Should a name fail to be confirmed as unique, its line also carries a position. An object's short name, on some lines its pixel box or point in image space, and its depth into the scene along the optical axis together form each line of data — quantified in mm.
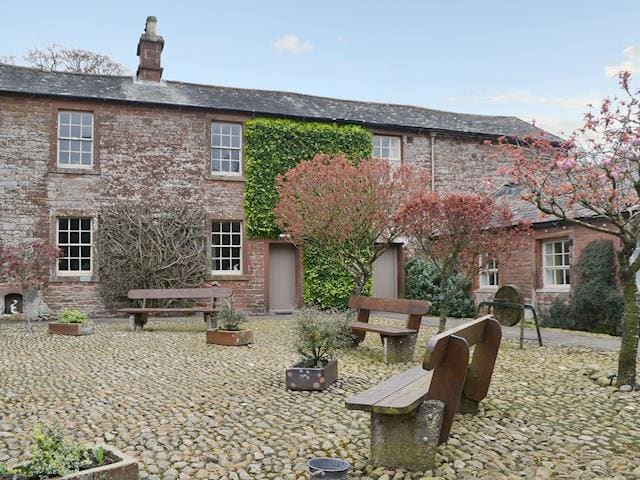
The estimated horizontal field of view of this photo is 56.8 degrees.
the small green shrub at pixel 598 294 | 13516
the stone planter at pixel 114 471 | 3348
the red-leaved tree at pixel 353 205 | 12250
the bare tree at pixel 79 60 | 30953
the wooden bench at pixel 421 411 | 4223
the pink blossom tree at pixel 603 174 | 7047
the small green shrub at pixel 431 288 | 17953
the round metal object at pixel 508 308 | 11305
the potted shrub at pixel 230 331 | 10609
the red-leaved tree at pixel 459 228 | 10430
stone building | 16594
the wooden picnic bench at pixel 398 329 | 8709
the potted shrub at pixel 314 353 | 6707
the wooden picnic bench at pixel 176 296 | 13031
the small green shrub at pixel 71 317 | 12477
